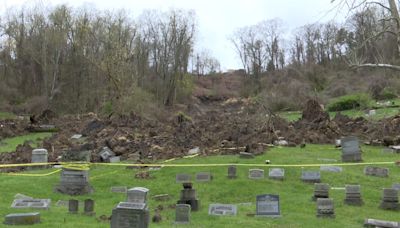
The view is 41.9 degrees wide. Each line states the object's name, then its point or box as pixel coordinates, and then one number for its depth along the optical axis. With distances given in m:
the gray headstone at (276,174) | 14.84
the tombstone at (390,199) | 12.16
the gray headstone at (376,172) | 15.21
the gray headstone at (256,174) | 14.80
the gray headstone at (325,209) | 11.20
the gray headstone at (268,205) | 11.30
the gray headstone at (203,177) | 14.91
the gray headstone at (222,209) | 11.48
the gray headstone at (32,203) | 11.55
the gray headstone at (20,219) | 9.82
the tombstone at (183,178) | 14.88
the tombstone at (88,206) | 11.24
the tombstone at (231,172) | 14.97
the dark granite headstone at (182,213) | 10.67
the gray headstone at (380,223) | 10.01
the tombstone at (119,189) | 14.20
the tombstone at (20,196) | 12.42
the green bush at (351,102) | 41.56
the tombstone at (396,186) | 13.41
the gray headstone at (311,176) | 14.55
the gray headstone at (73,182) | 13.88
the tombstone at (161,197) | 13.33
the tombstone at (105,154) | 18.50
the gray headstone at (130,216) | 8.73
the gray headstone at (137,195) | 10.09
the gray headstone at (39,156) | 17.41
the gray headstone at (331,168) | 15.50
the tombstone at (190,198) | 11.93
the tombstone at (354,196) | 12.48
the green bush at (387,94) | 44.06
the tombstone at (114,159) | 18.29
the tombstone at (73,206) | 11.29
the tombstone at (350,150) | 17.39
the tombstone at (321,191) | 12.48
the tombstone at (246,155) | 17.94
